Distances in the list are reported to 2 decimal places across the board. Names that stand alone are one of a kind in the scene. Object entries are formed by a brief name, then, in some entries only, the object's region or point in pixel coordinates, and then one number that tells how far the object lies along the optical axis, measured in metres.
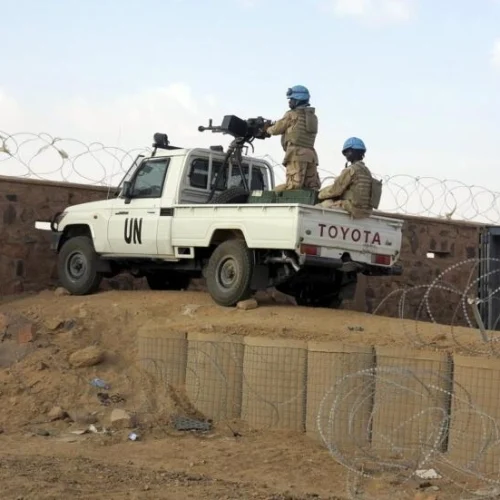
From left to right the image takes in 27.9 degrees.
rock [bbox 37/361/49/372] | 10.51
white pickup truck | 11.09
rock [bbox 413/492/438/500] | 7.27
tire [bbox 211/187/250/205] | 12.21
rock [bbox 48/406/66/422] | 9.75
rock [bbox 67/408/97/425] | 9.65
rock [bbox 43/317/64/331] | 11.48
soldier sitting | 11.45
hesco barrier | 8.23
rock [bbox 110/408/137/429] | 9.51
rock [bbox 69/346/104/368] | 10.56
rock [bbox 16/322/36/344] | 11.08
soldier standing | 12.02
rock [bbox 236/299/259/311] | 11.41
